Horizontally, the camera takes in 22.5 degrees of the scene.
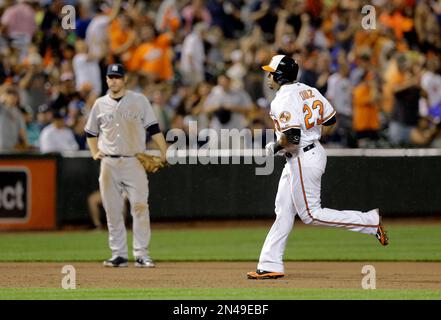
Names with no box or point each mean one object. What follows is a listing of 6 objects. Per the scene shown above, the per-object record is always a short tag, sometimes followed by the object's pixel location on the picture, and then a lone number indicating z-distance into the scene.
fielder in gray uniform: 12.65
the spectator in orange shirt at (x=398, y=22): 23.00
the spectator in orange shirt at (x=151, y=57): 20.98
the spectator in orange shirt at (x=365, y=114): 19.98
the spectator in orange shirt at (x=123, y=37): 21.09
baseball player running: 10.88
